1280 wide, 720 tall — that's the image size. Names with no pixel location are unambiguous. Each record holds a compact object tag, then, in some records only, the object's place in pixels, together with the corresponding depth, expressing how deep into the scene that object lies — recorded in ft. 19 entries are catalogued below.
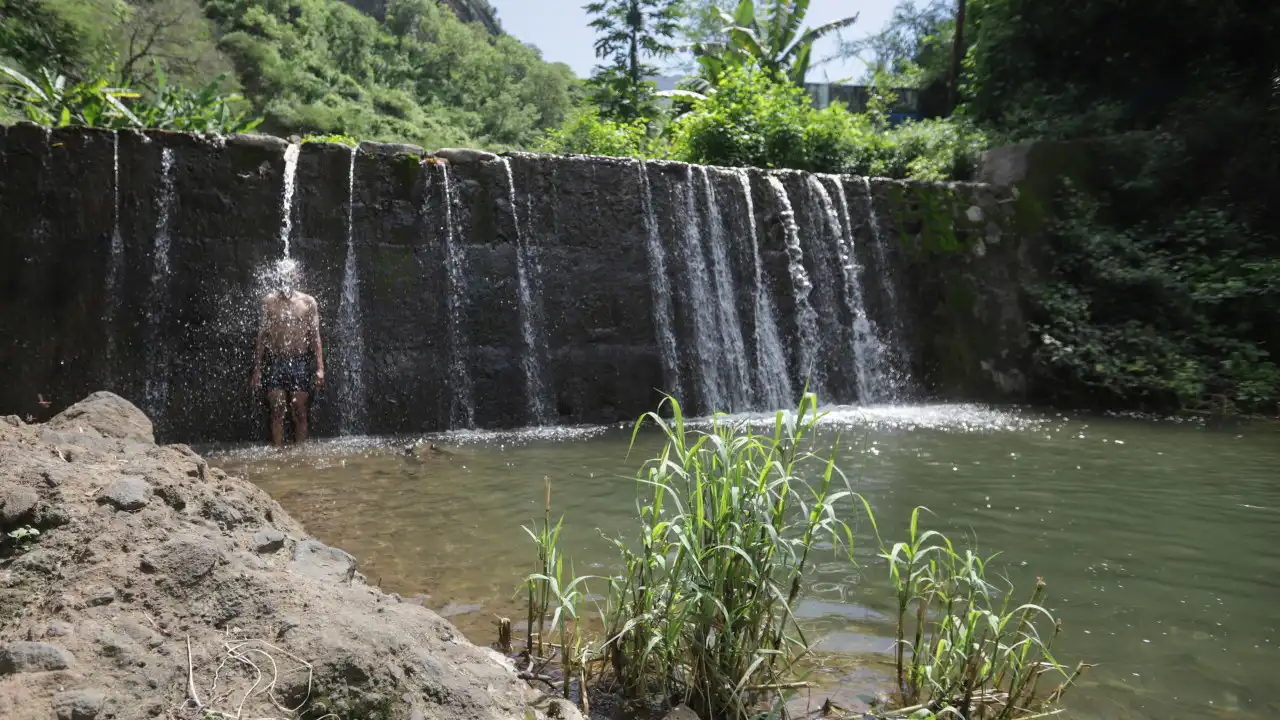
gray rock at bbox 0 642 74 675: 5.30
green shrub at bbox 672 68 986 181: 43.60
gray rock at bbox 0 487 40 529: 6.82
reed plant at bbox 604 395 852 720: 7.27
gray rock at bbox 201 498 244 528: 8.18
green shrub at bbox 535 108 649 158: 48.62
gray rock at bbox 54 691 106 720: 5.00
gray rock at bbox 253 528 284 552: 8.17
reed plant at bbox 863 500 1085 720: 7.37
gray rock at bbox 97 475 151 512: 7.29
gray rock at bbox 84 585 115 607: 6.10
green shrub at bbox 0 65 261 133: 25.94
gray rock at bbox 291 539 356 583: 8.09
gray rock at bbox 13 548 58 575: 6.43
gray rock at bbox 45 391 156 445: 10.59
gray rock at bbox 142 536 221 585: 6.55
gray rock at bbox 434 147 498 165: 27.12
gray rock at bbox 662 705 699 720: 7.07
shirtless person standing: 22.52
